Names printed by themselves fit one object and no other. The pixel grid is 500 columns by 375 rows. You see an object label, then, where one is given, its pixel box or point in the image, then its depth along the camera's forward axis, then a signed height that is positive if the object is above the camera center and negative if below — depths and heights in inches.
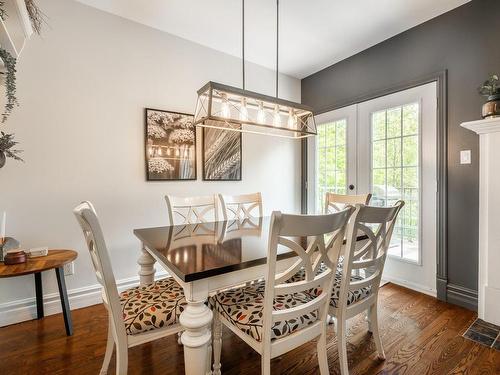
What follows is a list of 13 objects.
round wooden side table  64.4 -20.7
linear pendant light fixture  64.5 +22.5
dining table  41.1 -13.5
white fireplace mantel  75.3 -10.6
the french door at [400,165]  96.6 +7.4
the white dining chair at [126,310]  42.4 -23.1
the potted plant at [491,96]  75.3 +24.9
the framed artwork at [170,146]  99.0 +15.4
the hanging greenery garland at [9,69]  54.3 +25.4
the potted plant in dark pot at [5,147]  69.5 +10.5
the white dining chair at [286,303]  39.1 -23.0
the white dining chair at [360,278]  49.4 -19.3
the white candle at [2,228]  71.1 -11.4
